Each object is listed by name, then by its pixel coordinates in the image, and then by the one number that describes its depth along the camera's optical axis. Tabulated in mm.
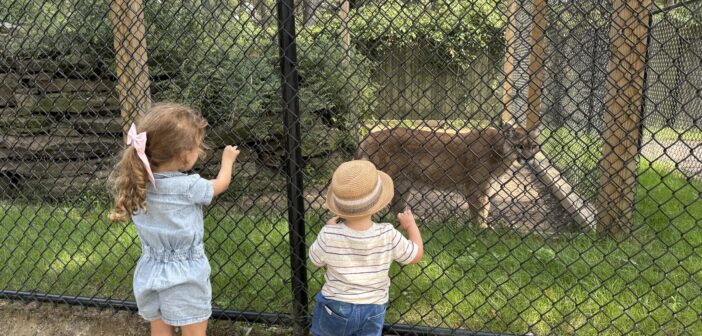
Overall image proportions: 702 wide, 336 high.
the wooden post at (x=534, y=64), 5773
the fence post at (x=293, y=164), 2424
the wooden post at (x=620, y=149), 3904
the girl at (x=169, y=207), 2211
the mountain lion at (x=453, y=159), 5039
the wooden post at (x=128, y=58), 4222
